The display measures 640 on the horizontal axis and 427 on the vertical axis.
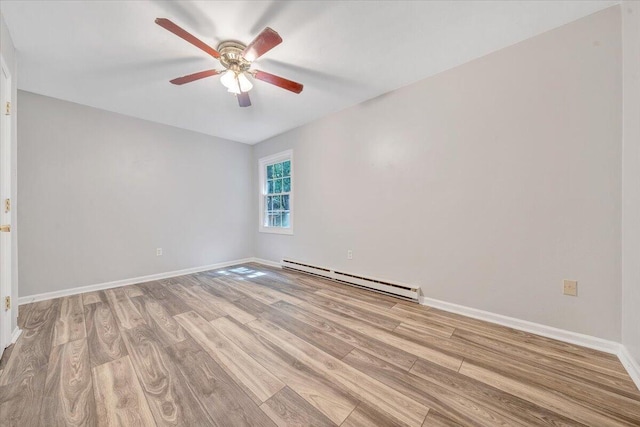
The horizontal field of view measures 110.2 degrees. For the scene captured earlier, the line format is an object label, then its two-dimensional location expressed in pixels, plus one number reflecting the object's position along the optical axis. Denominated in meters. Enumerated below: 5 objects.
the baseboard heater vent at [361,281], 2.53
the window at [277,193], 4.06
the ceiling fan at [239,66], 1.59
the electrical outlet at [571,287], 1.71
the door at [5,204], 1.61
